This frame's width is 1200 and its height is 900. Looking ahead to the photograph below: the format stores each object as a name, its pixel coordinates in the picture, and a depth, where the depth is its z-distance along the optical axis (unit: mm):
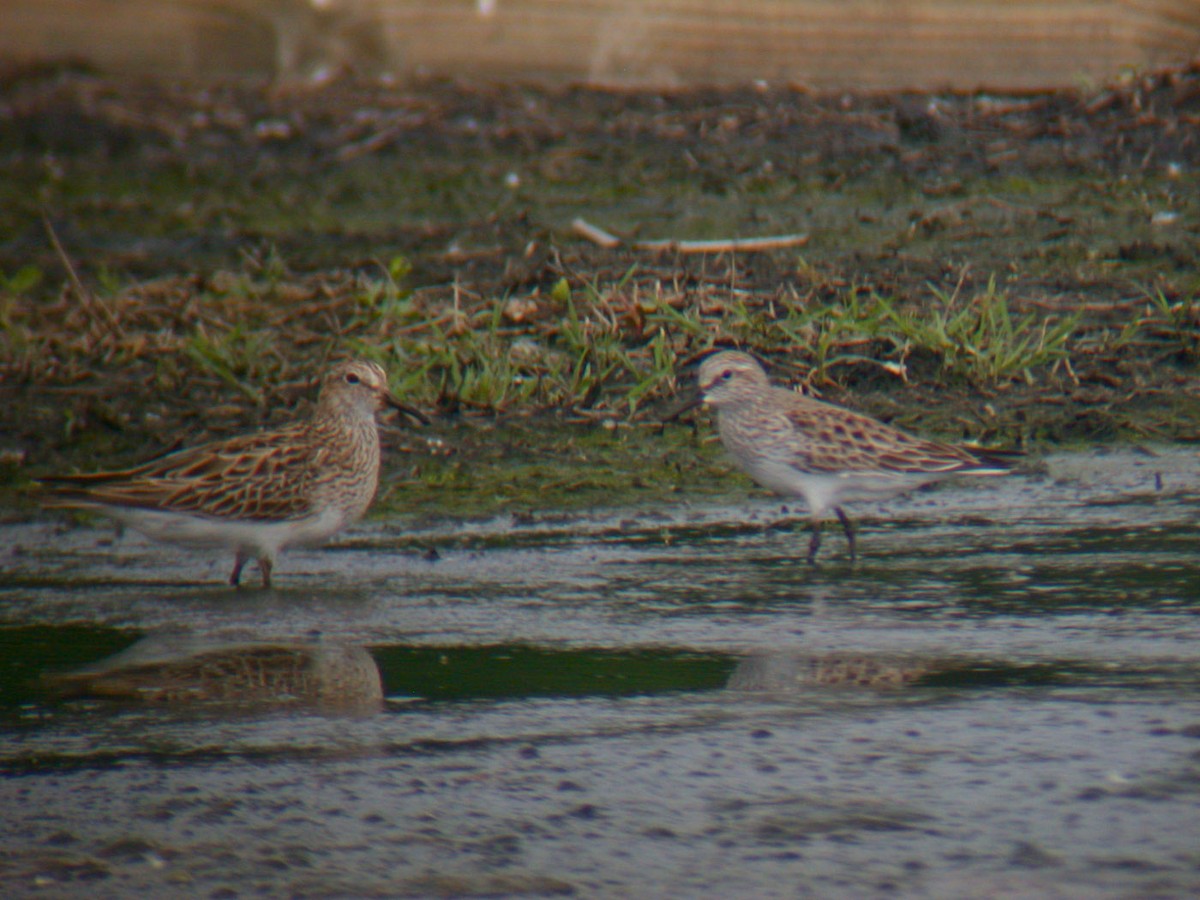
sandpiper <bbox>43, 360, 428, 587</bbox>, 15016
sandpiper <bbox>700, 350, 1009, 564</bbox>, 15625
